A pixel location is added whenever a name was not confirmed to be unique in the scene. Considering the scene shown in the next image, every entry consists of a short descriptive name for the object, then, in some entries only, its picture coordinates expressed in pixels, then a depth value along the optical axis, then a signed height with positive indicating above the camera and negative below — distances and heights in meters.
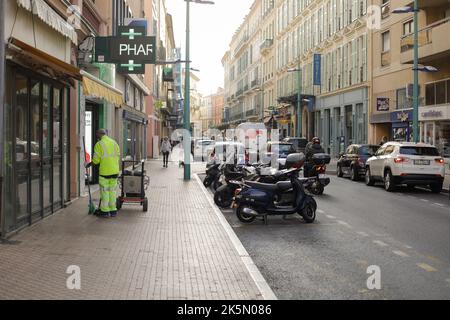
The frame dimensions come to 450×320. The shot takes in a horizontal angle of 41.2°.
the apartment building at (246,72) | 79.81 +11.01
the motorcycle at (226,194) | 14.27 -1.23
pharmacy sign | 15.07 +2.38
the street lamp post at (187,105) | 22.06 +1.47
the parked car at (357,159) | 22.88 -0.65
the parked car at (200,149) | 44.20 -0.53
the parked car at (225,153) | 18.91 -0.34
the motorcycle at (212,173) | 18.77 -0.96
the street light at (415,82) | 22.92 +2.30
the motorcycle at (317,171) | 17.19 -0.87
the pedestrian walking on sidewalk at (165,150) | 31.30 -0.39
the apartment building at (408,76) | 26.80 +3.40
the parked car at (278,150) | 26.53 -0.36
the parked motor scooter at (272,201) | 11.69 -1.16
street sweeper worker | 11.62 -0.57
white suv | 18.39 -0.74
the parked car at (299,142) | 32.75 +0.01
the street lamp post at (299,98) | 46.98 +3.54
